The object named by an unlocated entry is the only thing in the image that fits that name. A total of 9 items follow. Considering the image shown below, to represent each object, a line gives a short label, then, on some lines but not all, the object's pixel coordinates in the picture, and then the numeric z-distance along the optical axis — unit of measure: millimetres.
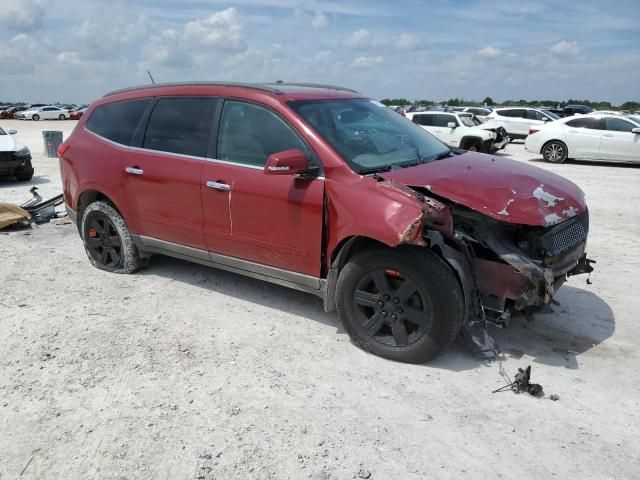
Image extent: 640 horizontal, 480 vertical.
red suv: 3578
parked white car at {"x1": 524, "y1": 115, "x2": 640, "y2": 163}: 15539
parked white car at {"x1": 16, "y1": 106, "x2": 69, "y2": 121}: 50844
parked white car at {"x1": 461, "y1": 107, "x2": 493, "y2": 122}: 30312
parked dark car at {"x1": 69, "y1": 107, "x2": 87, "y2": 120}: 53559
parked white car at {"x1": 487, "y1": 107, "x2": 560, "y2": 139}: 23492
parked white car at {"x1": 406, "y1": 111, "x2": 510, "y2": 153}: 18047
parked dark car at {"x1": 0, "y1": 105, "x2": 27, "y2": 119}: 54250
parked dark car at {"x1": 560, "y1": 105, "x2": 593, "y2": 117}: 33344
